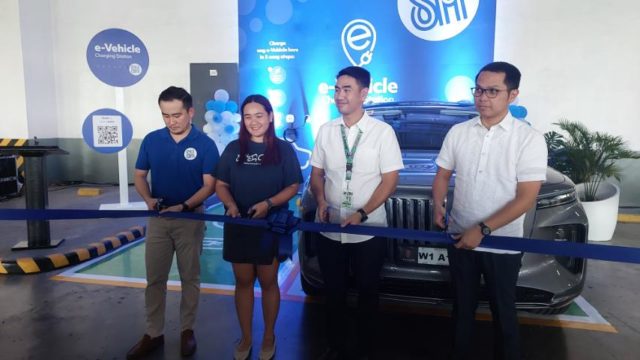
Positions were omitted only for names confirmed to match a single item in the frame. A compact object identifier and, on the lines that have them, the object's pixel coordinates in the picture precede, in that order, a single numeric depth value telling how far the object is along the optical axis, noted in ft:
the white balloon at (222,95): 27.17
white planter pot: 16.98
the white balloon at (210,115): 25.26
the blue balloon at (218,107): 25.53
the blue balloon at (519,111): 22.86
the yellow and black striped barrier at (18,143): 27.50
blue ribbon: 6.41
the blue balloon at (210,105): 25.64
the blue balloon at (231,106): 25.88
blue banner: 25.13
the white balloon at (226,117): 25.45
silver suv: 7.84
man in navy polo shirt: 8.33
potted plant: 17.20
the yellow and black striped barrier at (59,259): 13.07
